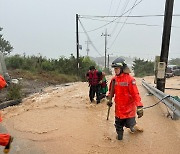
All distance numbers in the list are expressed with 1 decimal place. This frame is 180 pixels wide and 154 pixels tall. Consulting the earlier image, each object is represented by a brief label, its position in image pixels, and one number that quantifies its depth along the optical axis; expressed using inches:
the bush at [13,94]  245.1
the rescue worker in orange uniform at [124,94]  114.1
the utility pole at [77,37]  662.2
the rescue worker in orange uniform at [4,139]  84.5
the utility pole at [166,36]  222.3
